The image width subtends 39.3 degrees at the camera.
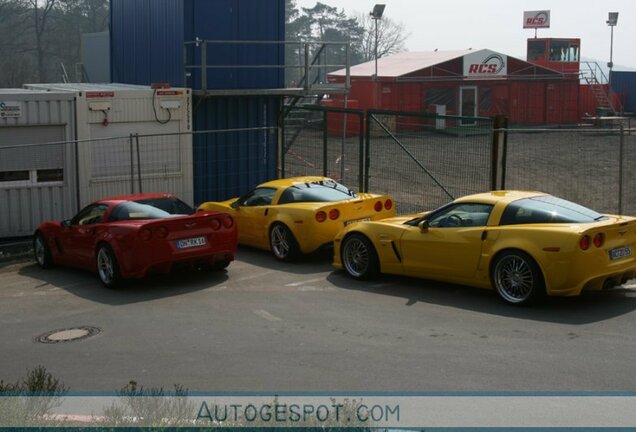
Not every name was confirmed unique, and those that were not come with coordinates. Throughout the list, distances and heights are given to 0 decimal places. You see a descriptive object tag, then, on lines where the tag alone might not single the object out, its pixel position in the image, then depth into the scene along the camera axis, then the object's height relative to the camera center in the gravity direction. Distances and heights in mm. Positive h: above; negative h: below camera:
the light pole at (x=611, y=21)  50969 +5823
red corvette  12250 -1675
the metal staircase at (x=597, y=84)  50569 +2140
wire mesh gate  16141 -827
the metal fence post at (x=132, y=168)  16789 -932
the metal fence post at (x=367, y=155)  16819 -652
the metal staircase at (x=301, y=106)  19250 +352
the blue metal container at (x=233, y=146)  19000 -573
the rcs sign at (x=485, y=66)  46688 +2910
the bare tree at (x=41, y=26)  75912 +8156
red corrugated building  44938 +1807
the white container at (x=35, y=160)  16219 -773
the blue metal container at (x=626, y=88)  56875 +2177
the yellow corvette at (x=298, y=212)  13750 -1468
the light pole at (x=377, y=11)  38000 +4664
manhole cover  9945 -2449
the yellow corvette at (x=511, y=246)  10234 -1531
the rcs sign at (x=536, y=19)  60781 +7027
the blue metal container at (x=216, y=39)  18766 +1721
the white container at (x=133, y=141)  17031 -440
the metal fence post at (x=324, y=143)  17902 -458
